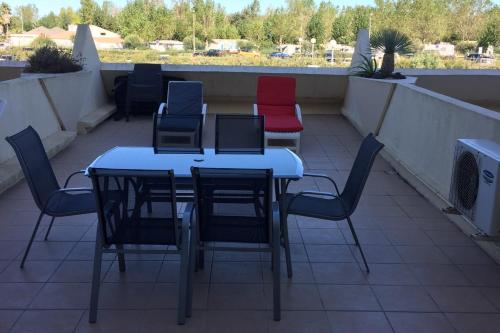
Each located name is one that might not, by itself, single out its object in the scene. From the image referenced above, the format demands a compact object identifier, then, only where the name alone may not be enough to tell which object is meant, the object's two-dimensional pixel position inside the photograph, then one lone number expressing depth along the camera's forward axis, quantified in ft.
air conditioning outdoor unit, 9.46
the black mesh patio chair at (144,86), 27.66
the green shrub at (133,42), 127.44
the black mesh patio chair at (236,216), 8.07
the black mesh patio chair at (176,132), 12.46
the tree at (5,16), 153.89
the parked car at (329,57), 107.26
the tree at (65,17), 187.65
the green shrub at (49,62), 24.75
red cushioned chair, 23.56
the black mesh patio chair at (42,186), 9.80
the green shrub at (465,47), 130.43
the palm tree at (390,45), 26.81
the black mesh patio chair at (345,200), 10.11
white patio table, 10.02
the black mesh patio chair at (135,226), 8.16
